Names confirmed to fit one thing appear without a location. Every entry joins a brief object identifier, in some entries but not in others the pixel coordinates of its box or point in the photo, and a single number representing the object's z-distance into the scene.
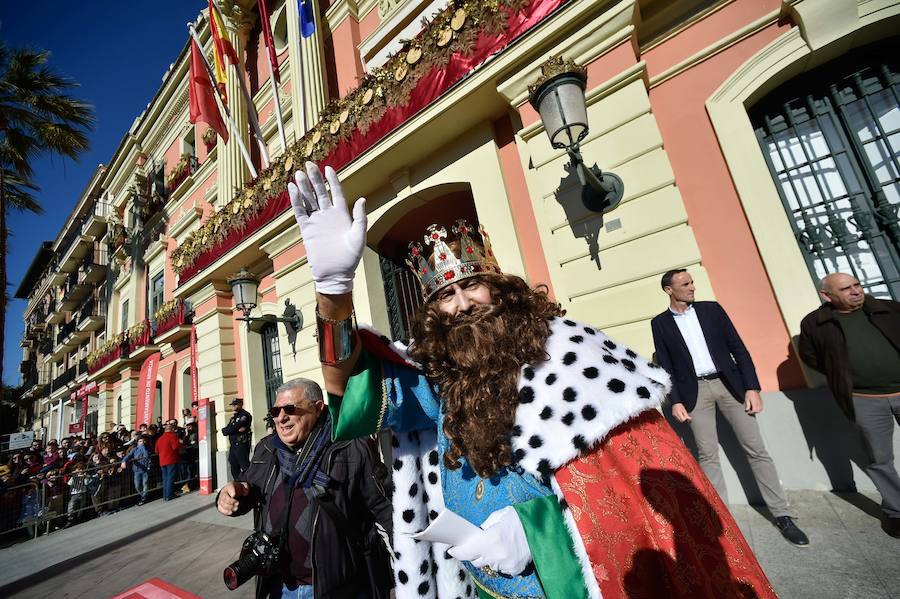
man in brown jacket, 2.54
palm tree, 12.70
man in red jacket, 8.88
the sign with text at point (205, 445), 8.75
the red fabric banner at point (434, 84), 4.19
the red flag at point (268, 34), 7.74
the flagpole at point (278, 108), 7.14
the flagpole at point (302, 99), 8.01
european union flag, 7.34
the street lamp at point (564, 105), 3.45
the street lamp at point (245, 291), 7.64
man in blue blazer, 2.96
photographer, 1.83
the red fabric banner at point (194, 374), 10.48
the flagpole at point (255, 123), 7.22
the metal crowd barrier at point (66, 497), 7.70
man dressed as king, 1.05
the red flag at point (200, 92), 8.23
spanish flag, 8.02
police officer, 7.16
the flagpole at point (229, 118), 7.73
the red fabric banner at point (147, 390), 14.16
